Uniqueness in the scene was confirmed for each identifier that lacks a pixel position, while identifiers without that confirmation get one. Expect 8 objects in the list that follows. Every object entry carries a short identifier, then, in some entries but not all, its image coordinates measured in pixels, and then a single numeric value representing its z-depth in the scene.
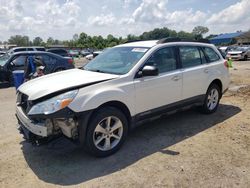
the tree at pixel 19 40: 79.29
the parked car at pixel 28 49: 15.56
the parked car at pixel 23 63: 7.84
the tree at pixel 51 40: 85.44
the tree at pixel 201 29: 93.73
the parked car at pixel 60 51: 16.80
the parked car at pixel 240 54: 17.26
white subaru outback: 2.59
